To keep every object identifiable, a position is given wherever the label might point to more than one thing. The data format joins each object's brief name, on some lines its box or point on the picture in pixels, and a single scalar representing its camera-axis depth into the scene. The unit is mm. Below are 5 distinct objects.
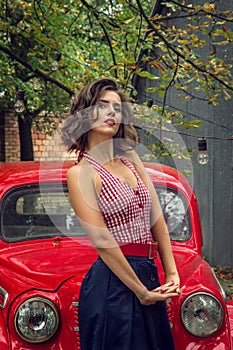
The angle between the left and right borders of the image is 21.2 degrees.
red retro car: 3377
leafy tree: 5633
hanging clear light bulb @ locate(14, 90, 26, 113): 6249
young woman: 2605
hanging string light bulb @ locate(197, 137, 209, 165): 5166
